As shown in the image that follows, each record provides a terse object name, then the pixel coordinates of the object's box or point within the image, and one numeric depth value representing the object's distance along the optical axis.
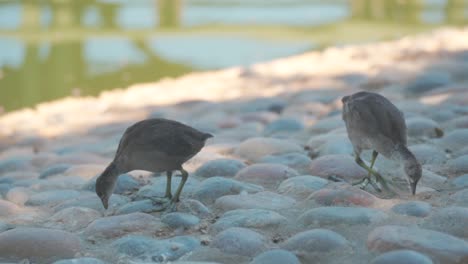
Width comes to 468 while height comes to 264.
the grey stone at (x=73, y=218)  5.54
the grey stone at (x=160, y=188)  6.13
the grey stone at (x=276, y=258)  4.57
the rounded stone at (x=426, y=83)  10.16
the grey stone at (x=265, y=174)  6.43
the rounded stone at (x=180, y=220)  5.36
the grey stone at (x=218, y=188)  5.98
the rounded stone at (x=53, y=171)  7.34
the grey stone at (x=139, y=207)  5.71
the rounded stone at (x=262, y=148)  7.32
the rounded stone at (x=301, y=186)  5.98
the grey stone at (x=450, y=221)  4.93
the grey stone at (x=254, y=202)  5.67
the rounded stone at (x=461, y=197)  5.54
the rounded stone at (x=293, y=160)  6.83
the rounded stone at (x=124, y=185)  6.42
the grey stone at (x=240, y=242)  4.82
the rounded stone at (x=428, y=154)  6.73
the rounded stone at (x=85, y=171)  7.11
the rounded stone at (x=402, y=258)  4.36
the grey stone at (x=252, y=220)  5.27
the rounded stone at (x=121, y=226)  5.25
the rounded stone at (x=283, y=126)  8.64
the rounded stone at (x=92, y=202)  5.96
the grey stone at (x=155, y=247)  4.79
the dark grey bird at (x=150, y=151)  5.45
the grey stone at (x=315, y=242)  4.77
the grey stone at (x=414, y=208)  5.29
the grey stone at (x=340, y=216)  5.15
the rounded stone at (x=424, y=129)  7.64
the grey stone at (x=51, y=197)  6.24
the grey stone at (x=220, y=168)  6.71
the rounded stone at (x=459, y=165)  6.37
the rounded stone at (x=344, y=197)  5.54
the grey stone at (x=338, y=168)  6.41
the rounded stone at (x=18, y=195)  6.36
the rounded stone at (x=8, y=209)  5.91
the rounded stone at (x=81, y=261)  4.64
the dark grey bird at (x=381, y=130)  5.51
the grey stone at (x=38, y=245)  4.85
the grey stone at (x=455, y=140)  7.12
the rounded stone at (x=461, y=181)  5.97
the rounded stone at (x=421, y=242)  4.50
